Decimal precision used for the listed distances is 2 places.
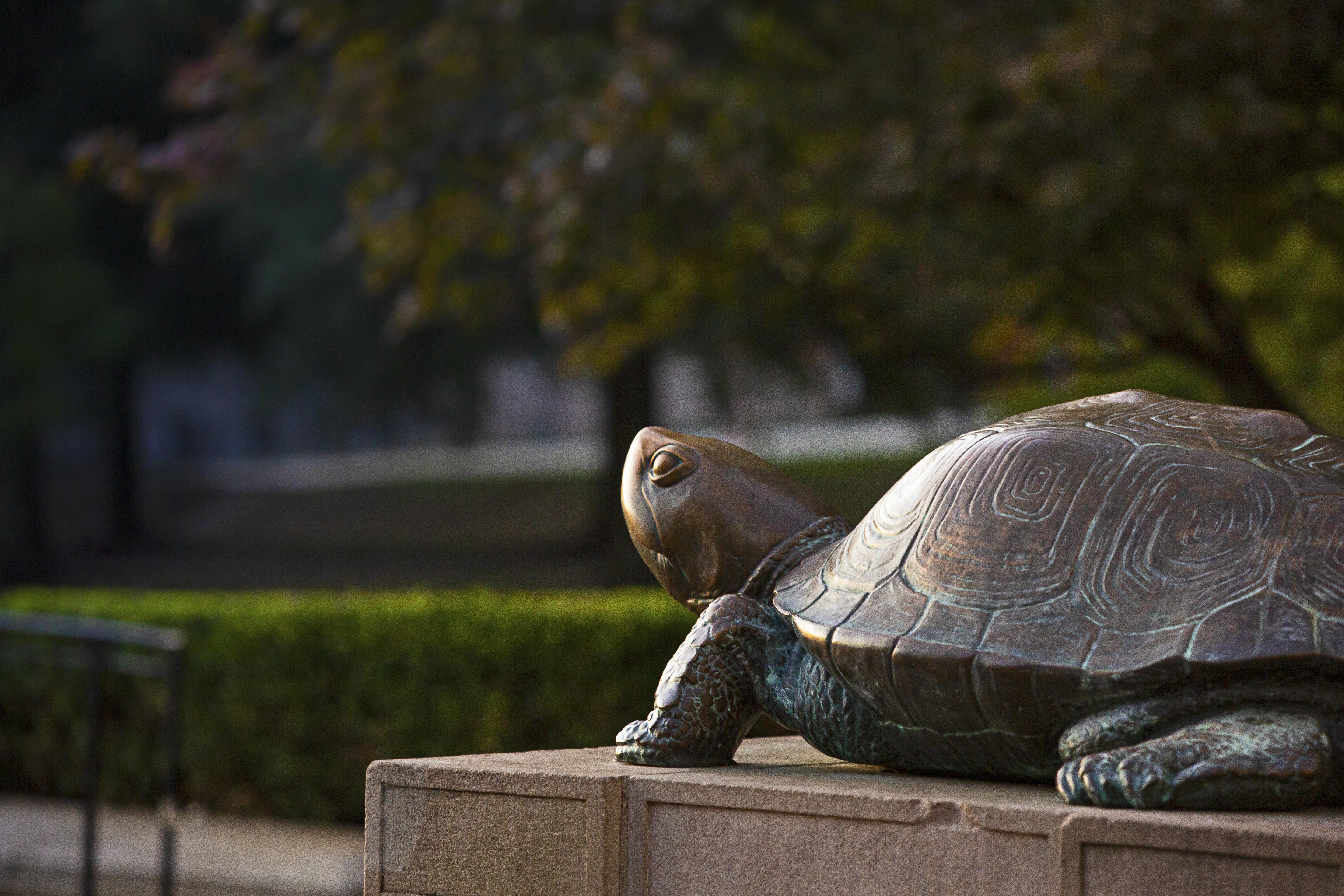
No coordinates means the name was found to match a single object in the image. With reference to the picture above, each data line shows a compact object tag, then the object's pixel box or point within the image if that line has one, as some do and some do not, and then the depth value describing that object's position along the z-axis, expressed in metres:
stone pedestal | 4.96
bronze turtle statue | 5.29
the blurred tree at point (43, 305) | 37.59
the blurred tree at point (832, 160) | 13.67
